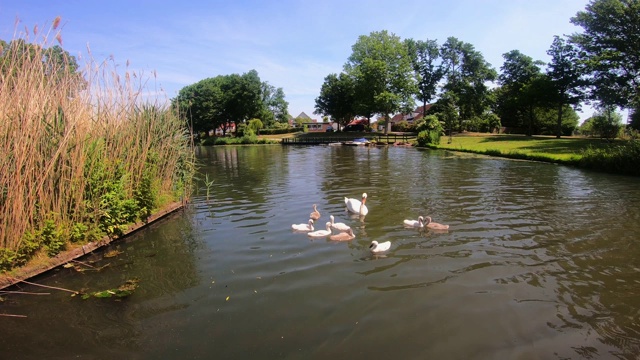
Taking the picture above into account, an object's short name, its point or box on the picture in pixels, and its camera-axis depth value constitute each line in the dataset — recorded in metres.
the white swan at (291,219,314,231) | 9.81
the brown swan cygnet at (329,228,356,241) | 9.09
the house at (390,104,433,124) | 100.32
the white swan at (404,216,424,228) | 9.73
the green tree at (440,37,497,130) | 70.06
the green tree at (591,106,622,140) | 44.44
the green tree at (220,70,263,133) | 87.69
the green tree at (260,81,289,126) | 96.20
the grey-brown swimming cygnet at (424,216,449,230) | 9.70
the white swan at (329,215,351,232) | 9.58
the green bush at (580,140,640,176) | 20.02
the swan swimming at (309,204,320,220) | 10.86
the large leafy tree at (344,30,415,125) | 72.94
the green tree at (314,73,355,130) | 90.12
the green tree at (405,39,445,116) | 79.44
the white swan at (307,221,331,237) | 9.27
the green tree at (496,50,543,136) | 58.00
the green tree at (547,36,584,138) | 50.31
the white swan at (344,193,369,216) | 11.39
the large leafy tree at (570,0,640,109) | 38.12
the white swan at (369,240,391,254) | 8.05
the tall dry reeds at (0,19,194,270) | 6.56
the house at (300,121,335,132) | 135.43
